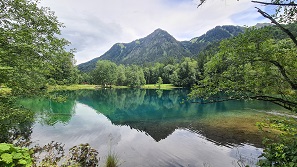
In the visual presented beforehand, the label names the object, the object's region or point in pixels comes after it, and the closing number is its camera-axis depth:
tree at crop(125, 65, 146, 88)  110.44
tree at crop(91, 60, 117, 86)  112.25
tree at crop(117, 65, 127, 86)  113.20
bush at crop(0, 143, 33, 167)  4.72
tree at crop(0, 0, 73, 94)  7.93
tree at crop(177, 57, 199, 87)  101.16
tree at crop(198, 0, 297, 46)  4.71
